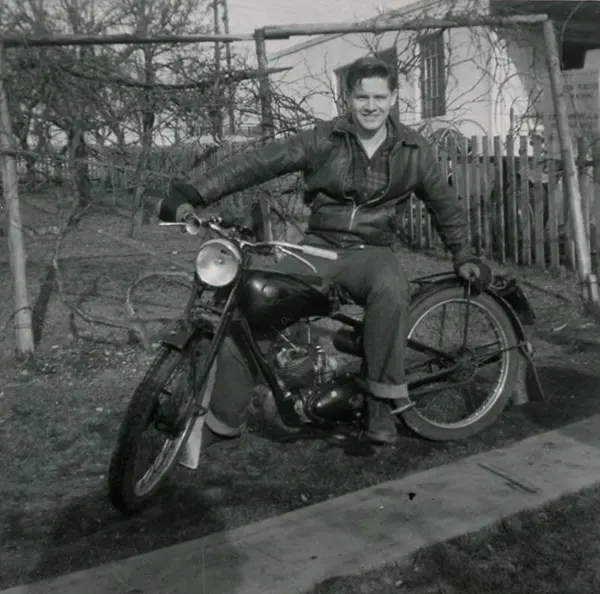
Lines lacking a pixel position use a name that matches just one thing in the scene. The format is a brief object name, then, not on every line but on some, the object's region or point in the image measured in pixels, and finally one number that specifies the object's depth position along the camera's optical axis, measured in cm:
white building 703
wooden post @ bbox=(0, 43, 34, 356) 557
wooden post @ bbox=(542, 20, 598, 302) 723
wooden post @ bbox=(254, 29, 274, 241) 600
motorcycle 371
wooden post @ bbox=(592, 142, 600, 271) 810
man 416
